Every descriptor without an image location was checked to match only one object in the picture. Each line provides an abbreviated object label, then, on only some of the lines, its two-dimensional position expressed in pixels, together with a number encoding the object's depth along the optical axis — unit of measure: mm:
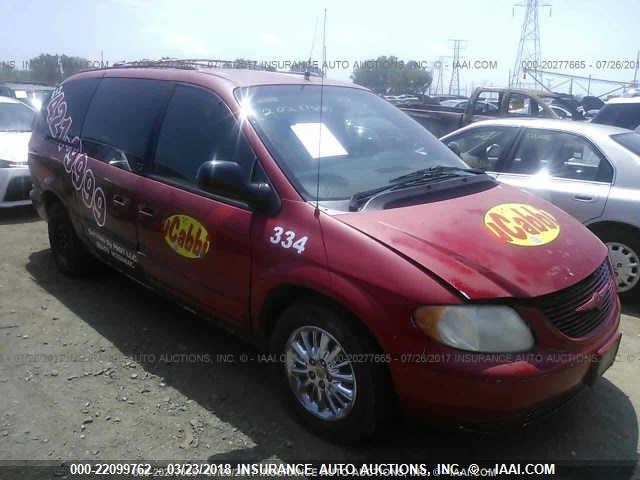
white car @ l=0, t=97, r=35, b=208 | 6648
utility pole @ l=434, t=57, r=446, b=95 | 21297
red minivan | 2225
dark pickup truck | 9859
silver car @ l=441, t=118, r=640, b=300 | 4418
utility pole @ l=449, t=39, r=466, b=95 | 15025
